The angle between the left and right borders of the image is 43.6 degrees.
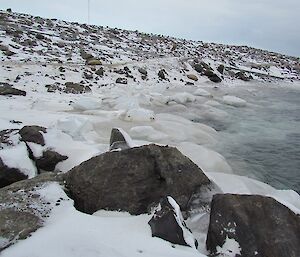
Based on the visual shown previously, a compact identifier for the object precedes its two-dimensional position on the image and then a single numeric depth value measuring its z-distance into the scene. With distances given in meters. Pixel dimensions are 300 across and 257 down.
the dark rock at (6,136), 5.96
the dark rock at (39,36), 19.83
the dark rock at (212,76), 21.66
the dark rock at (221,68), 24.53
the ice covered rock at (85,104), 10.62
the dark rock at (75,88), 12.39
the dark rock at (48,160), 5.86
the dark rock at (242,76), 24.54
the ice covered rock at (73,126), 7.48
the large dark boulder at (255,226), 3.61
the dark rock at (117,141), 5.90
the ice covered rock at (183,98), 14.28
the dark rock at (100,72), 15.23
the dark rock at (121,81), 15.27
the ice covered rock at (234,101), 15.38
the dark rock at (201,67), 22.53
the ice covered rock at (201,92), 16.46
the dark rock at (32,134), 6.18
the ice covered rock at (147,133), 8.55
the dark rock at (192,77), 20.52
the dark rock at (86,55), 18.01
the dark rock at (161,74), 18.69
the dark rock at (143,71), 17.80
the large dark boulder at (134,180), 4.39
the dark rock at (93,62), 16.63
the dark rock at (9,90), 10.41
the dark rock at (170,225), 3.55
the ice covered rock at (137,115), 10.00
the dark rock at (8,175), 5.01
